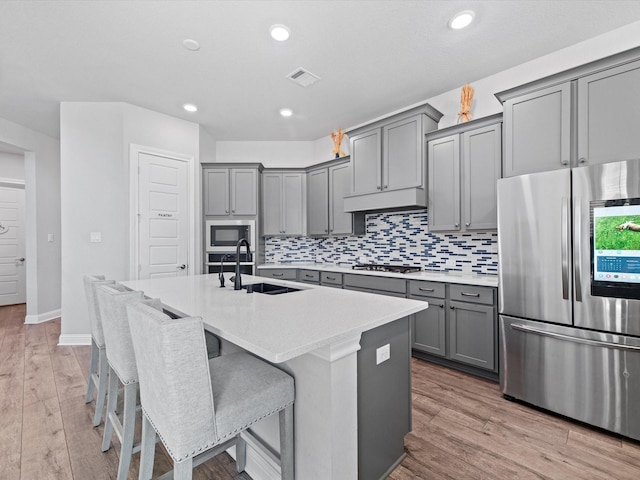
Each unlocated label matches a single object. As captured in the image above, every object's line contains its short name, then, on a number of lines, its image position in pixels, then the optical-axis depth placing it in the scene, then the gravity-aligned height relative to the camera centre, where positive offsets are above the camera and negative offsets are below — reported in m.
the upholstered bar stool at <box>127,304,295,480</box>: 1.02 -0.59
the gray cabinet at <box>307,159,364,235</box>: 4.30 +0.57
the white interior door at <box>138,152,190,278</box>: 3.89 +0.32
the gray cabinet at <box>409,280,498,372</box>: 2.67 -0.79
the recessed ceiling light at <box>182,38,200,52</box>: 2.55 +1.65
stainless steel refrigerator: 1.88 -0.36
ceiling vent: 3.04 +1.66
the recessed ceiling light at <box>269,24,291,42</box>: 2.39 +1.65
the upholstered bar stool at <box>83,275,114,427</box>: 2.00 -0.65
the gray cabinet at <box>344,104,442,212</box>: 3.34 +0.91
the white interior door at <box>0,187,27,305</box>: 5.75 -0.12
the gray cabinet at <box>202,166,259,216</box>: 4.61 +0.74
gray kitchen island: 1.22 -0.58
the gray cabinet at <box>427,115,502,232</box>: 2.87 +0.64
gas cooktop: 3.47 -0.34
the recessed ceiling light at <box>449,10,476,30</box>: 2.26 +1.65
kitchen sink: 2.37 -0.38
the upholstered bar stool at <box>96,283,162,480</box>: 1.49 -0.56
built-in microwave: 4.55 +0.11
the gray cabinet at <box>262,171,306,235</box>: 4.84 +0.60
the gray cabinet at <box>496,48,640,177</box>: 2.09 +0.91
